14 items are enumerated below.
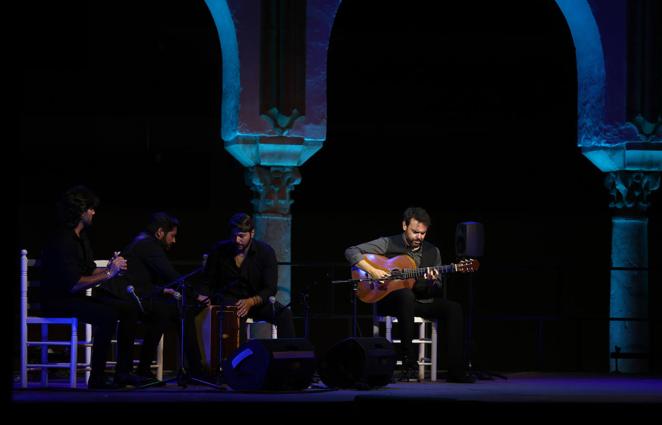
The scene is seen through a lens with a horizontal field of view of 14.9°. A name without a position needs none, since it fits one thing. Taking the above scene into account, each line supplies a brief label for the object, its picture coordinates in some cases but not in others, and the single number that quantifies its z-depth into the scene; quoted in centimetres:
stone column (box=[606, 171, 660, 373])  1857
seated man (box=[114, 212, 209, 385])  1558
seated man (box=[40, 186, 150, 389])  1465
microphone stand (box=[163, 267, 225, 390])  1478
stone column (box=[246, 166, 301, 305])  1818
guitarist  1628
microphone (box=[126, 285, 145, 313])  1518
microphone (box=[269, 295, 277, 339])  1596
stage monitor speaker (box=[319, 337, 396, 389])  1488
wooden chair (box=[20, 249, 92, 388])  1472
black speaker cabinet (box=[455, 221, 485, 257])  1608
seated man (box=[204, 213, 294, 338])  1584
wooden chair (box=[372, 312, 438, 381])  1684
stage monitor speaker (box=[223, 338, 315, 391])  1425
